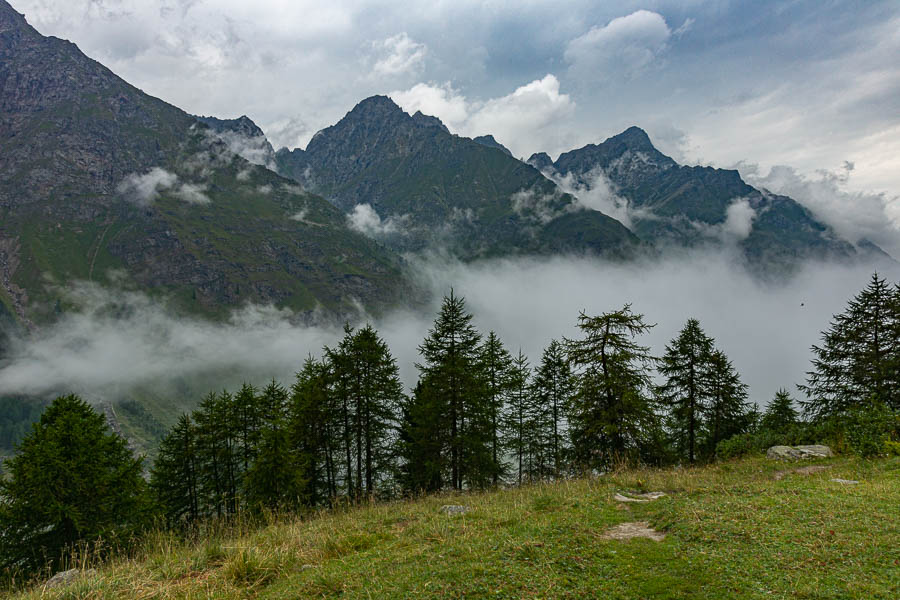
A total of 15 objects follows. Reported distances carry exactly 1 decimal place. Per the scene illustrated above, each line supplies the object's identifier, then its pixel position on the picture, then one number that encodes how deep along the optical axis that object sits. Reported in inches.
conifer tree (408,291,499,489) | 1079.6
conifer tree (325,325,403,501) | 1163.3
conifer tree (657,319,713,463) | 1314.0
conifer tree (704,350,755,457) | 1339.8
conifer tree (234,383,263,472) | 1323.8
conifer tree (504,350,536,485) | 1505.9
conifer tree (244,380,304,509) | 984.3
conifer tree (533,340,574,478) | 1507.1
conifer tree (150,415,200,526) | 1412.4
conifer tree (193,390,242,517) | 1339.8
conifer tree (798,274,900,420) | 1089.4
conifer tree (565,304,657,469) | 939.3
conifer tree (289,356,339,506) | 1177.4
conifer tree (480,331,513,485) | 1230.2
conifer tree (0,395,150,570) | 911.7
